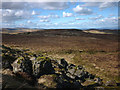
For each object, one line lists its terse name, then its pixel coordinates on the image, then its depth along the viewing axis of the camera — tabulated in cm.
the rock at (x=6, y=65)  1497
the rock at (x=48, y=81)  1222
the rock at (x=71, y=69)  1880
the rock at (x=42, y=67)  1493
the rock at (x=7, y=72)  1351
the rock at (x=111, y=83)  1565
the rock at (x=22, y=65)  1460
